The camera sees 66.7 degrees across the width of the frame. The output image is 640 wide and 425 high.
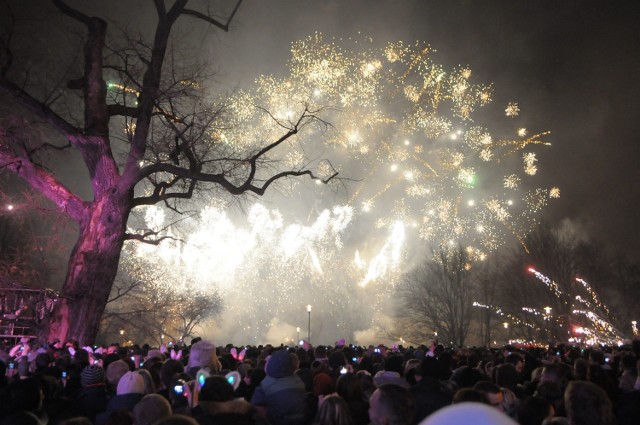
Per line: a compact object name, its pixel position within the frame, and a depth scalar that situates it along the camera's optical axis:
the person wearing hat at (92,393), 5.97
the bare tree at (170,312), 47.53
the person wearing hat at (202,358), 7.03
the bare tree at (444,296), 44.94
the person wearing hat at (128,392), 5.40
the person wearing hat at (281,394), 5.55
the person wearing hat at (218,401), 4.38
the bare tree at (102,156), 14.19
